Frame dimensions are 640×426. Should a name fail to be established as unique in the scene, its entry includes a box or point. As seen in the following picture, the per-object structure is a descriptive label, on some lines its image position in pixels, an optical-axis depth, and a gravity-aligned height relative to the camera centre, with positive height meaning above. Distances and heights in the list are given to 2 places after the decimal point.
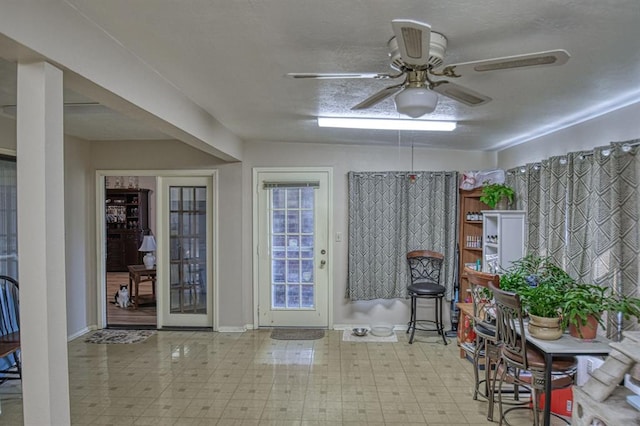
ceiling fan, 1.43 +0.57
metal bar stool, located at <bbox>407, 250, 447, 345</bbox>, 4.86 -0.89
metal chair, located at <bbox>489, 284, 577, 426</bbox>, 2.64 -0.97
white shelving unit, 4.23 -0.29
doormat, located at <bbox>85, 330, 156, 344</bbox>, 4.93 -1.52
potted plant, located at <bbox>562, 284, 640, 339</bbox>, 2.49 -0.61
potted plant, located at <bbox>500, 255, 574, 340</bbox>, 2.70 -0.59
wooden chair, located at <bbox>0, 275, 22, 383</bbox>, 3.58 -0.95
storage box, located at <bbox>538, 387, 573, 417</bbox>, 3.08 -1.45
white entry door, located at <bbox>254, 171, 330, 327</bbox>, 5.32 -0.51
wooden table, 6.63 -1.07
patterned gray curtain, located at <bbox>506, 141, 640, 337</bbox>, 2.75 -0.06
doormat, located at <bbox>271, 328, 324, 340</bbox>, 5.03 -1.53
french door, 5.40 -0.56
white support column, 1.63 -0.08
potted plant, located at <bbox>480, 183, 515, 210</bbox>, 4.48 +0.14
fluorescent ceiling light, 3.69 +0.76
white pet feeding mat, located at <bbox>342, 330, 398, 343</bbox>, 4.91 -1.53
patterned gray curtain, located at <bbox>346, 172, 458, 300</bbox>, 5.12 -0.22
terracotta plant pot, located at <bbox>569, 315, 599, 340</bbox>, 2.70 -0.78
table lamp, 7.28 -0.71
